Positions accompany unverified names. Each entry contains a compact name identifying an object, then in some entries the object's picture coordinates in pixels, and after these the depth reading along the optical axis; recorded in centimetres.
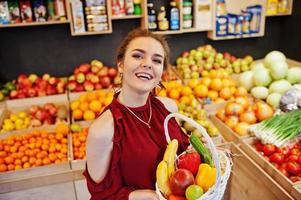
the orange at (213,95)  254
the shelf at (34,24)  249
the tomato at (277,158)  179
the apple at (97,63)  284
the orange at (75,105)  241
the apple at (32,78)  273
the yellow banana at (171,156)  105
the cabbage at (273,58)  268
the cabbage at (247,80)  274
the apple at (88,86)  266
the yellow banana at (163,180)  100
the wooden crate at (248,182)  170
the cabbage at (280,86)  252
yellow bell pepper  97
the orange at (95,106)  236
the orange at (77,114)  235
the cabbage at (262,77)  264
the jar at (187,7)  282
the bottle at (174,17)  278
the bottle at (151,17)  275
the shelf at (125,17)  267
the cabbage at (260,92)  259
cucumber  105
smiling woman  113
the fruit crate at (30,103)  256
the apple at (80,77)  270
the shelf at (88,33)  262
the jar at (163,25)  278
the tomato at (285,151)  183
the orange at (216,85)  259
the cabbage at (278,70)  260
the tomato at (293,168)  168
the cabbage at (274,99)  247
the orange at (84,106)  238
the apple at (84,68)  278
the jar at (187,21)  285
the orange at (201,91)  254
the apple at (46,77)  275
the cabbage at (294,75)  258
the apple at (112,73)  279
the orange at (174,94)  244
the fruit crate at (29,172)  182
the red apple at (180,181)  96
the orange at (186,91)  245
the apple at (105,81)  271
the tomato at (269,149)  186
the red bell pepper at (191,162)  104
